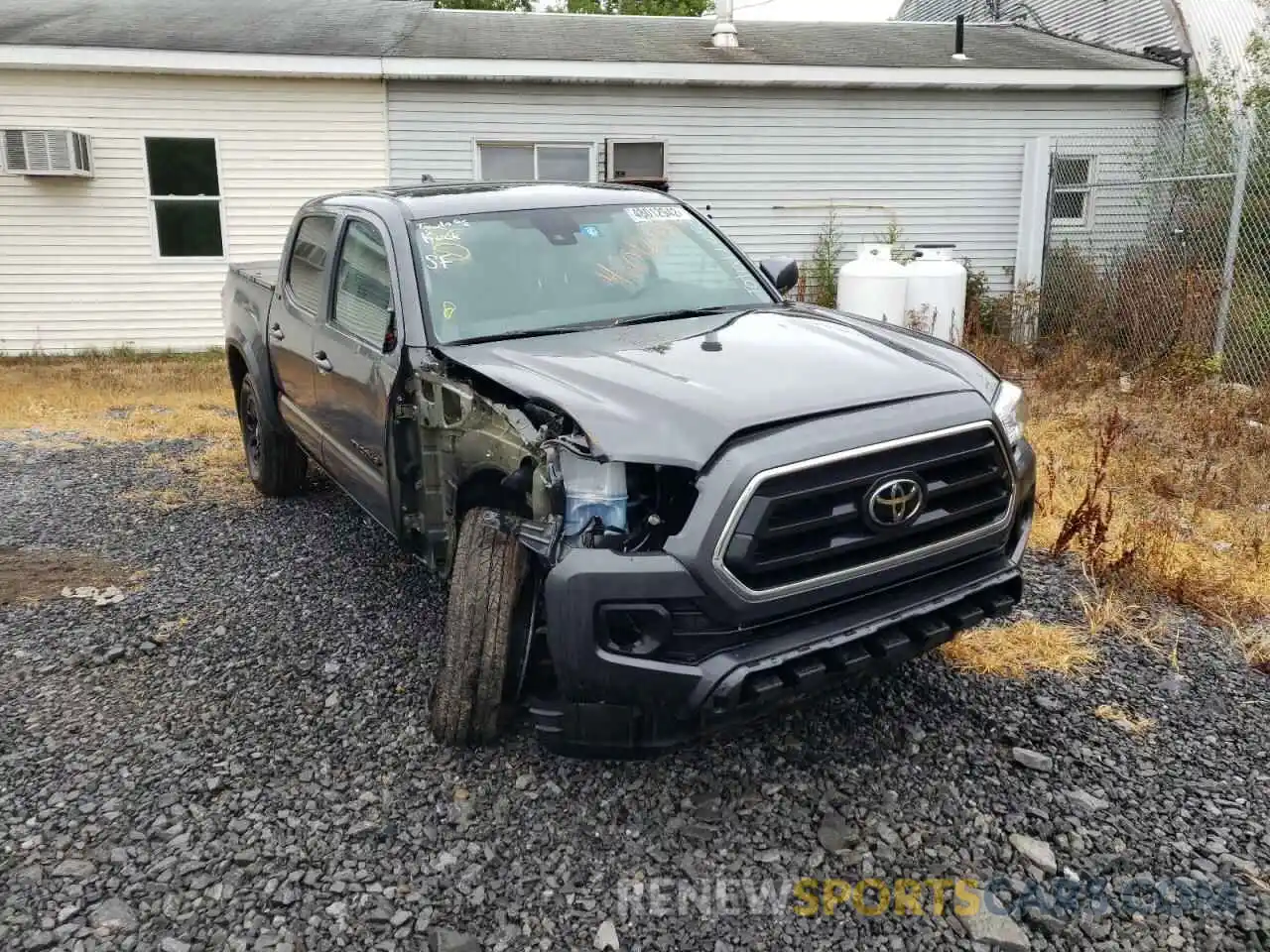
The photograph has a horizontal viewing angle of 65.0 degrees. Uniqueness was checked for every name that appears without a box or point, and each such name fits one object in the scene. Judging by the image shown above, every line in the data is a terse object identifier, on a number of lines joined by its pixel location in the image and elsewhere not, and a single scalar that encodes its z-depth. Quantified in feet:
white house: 37.22
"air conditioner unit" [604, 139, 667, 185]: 40.14
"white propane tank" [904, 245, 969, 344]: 31.76
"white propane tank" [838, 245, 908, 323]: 31.55
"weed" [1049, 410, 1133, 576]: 14.55
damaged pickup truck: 8.31
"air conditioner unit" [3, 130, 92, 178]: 36.29
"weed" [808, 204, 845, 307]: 41.27
